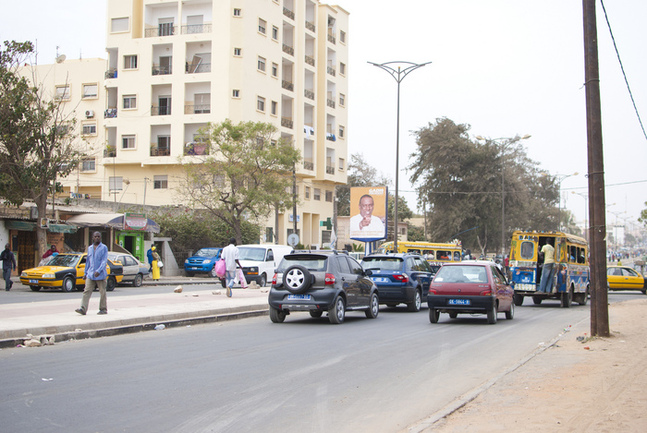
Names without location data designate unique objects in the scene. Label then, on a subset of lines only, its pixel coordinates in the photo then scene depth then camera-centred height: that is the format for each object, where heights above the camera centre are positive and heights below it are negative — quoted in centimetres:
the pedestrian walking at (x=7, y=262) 2803 -38
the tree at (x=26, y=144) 2938 +486
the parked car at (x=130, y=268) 3168 -69
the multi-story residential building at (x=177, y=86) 5303 +1388
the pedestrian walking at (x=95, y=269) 1534 -35
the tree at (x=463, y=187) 6431 +672
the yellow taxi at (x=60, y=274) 2655 -83
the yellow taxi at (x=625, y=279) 3859 -130
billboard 3831 +236
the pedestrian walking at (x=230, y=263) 2359 -30
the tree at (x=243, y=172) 4288 +537
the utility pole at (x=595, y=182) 1377 +153
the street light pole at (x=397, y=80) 3550 +950
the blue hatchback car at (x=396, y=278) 2097 -70
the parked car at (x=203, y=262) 4322 -50
